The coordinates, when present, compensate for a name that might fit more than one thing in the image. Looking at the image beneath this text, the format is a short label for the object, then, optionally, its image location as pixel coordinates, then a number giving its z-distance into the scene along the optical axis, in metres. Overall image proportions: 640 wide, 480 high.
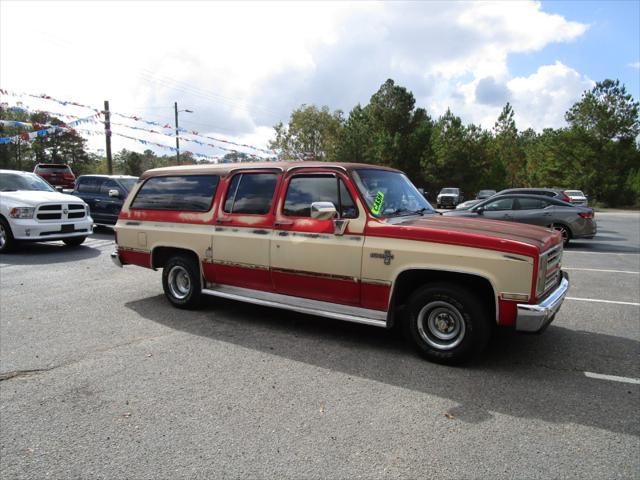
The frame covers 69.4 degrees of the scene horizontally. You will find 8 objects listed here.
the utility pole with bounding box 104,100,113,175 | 19.97
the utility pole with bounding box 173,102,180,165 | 35.41
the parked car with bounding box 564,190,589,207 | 33.12
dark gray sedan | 12.91
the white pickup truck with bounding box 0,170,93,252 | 10.41
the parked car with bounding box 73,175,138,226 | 14.25
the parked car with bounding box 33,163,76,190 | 26.39
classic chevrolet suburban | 4.14
